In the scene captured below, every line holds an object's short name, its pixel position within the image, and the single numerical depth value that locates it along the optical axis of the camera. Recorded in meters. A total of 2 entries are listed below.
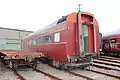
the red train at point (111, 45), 16.19
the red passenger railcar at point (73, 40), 9.70
